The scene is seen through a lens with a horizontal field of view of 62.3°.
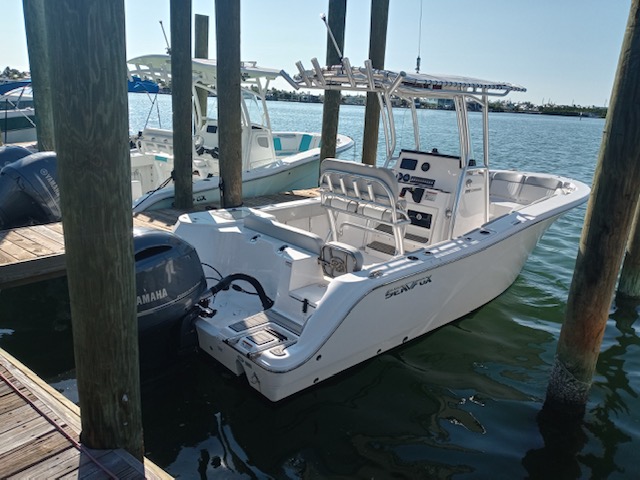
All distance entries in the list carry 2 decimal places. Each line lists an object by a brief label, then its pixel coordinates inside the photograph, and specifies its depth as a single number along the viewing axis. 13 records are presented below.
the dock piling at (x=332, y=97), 7.72
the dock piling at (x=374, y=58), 7.67
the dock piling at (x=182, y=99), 6.75
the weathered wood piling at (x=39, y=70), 6.61
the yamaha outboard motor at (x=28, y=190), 5.39
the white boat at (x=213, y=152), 8.57
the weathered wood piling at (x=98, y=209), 1.89
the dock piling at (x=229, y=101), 6.23
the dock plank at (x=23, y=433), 2.47
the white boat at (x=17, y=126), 16.88
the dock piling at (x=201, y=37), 10.72
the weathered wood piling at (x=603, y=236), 3.16
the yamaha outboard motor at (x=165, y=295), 3.62
